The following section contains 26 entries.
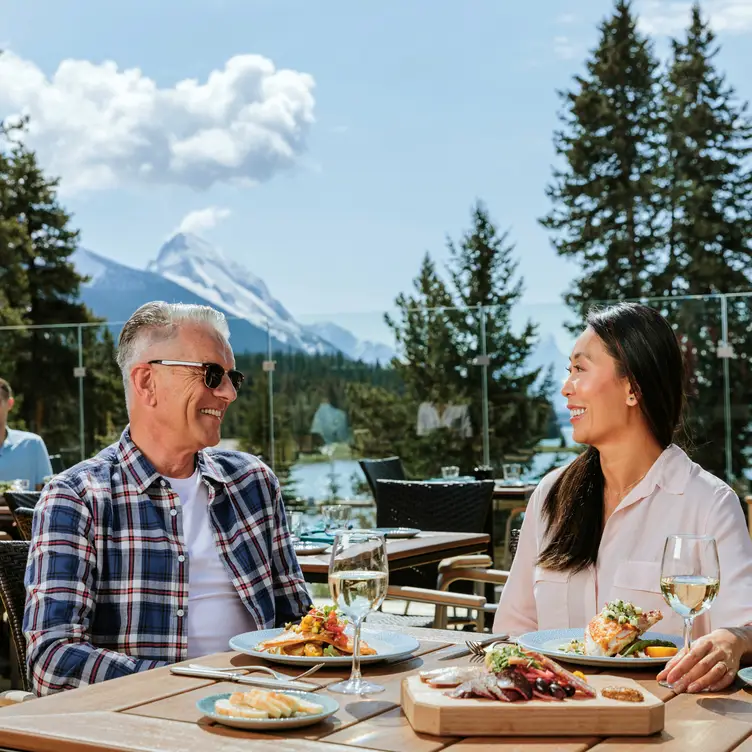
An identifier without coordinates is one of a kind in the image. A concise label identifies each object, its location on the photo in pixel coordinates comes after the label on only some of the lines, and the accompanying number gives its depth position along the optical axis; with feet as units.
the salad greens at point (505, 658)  5.05
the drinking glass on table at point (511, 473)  28.22
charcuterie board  4.83
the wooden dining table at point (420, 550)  12.40
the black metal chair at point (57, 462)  33.19
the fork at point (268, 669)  5.93
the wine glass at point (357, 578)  5.65
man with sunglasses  7.47
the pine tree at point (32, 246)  95.81
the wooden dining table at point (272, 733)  4.78
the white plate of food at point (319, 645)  6.20
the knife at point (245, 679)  5.69
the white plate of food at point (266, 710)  4.99
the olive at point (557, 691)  4.96
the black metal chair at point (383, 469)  26.12
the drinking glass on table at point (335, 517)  14.60
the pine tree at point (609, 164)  95.61
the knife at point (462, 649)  6.54
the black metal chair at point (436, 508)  16.69
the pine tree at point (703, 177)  92.07
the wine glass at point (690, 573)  5.57
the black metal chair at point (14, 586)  8.34
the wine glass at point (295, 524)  13.88
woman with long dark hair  7.86
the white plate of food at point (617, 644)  6.04
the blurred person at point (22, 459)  22.58
